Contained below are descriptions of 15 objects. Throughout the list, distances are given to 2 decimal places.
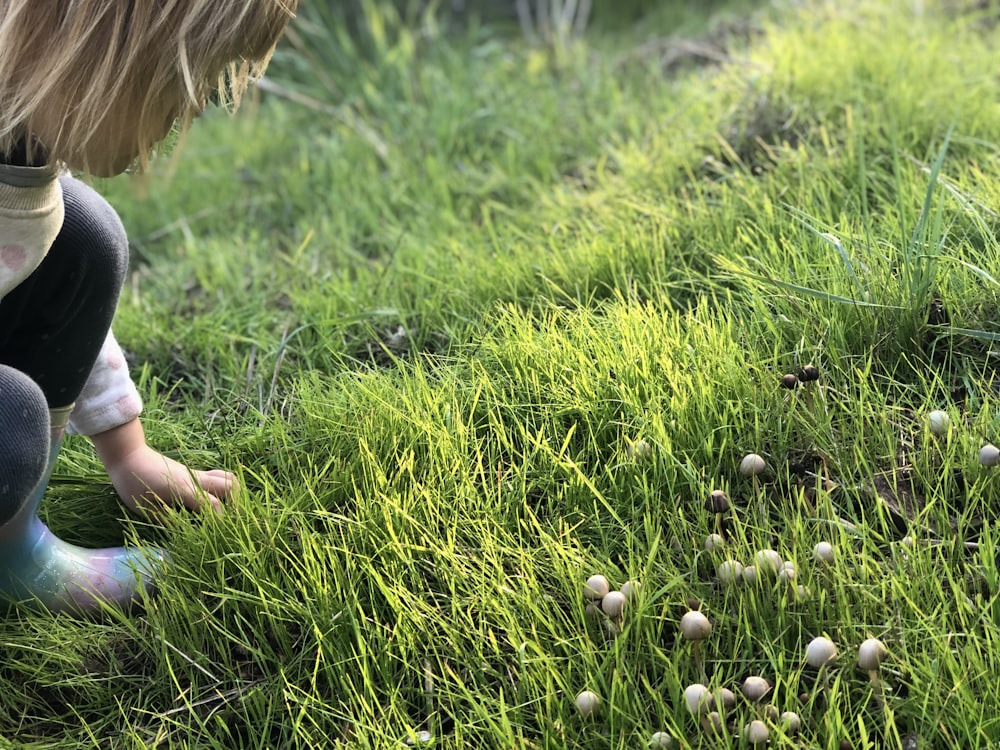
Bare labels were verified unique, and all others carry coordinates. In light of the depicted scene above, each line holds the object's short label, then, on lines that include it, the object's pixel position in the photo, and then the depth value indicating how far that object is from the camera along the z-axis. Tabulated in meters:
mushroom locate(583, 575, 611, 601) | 1.46
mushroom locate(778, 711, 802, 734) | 1.27
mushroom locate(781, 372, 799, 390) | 1.65
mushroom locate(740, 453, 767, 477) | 1.59
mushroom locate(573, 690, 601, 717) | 1.35
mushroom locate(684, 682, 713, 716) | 1.30
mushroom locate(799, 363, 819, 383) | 1.64
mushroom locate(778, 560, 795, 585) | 1.42
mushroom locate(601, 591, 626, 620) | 1.41
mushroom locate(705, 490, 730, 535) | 1.49
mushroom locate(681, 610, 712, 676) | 1.35
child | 1.37
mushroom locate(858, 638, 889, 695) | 1.27
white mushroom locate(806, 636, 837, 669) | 1.31
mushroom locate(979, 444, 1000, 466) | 1.49
